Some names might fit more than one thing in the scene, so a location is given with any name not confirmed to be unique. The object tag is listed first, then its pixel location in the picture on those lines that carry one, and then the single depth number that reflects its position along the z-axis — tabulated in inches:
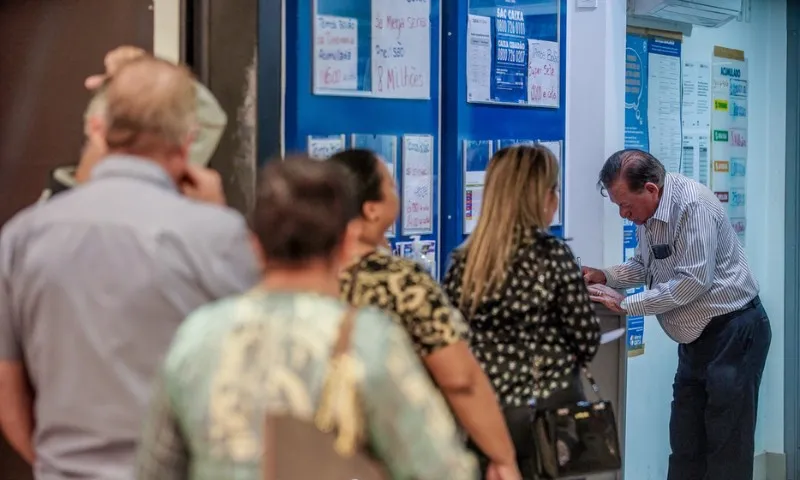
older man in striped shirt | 436.5
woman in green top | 155.5
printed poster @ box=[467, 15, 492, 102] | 396.8
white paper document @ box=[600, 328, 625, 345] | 347.0
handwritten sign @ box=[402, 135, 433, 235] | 375.2
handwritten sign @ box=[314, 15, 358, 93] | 339.3
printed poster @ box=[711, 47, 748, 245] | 556.1
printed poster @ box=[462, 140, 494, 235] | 396.5
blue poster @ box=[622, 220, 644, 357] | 497.4
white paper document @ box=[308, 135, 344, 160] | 338.6
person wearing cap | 221.3
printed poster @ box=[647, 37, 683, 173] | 510.3
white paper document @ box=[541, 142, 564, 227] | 438.9
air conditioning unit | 482.0
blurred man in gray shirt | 189.9
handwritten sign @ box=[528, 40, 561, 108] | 426.9
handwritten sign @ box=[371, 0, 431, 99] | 359.6
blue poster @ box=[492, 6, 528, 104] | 410.6
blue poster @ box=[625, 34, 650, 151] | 489.7
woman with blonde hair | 279.7
